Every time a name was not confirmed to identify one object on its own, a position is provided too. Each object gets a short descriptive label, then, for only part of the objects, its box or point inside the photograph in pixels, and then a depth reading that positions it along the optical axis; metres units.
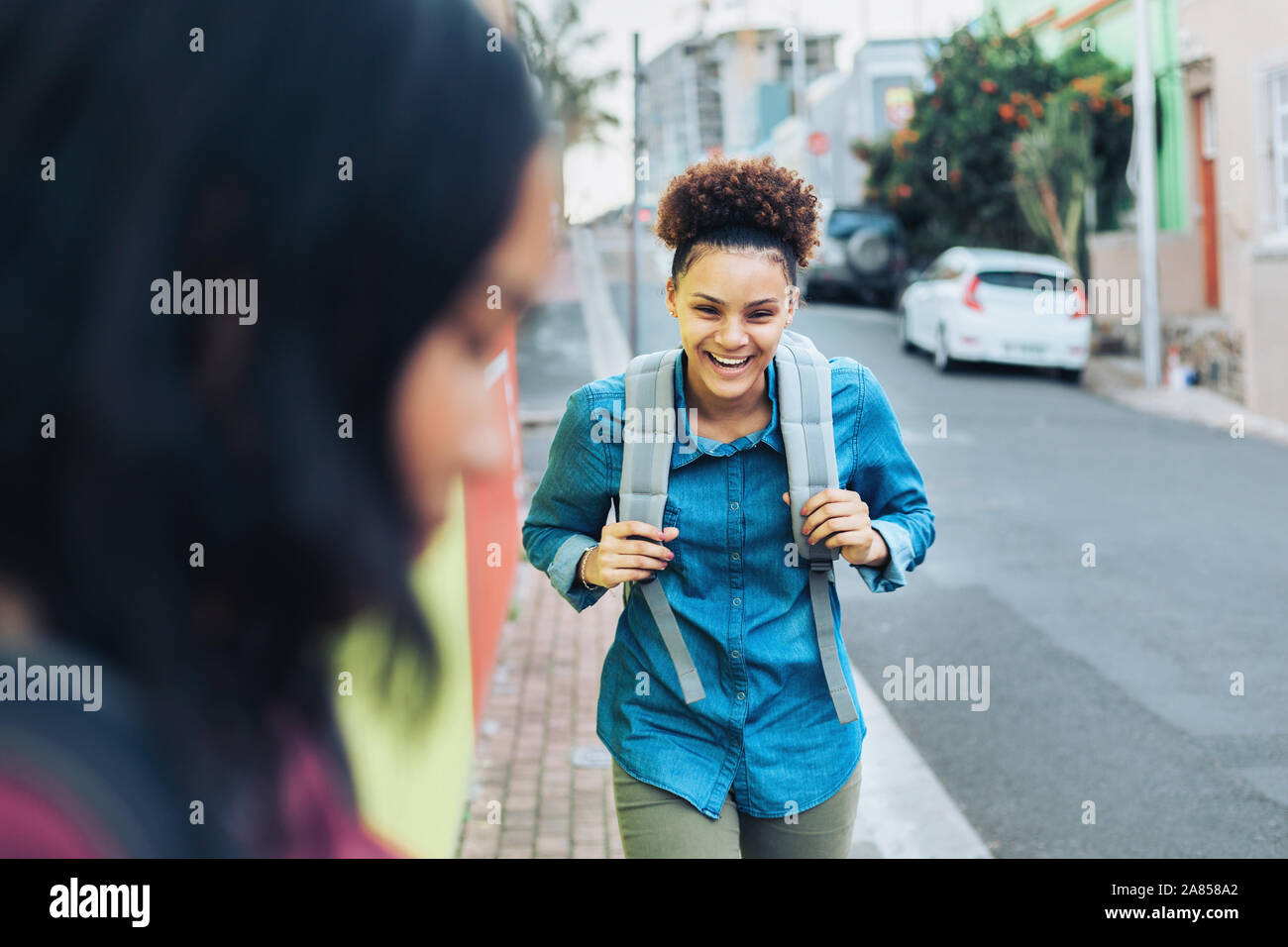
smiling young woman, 2.36
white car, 16.02
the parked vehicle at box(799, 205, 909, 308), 23.73
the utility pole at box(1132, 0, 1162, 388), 16.06
